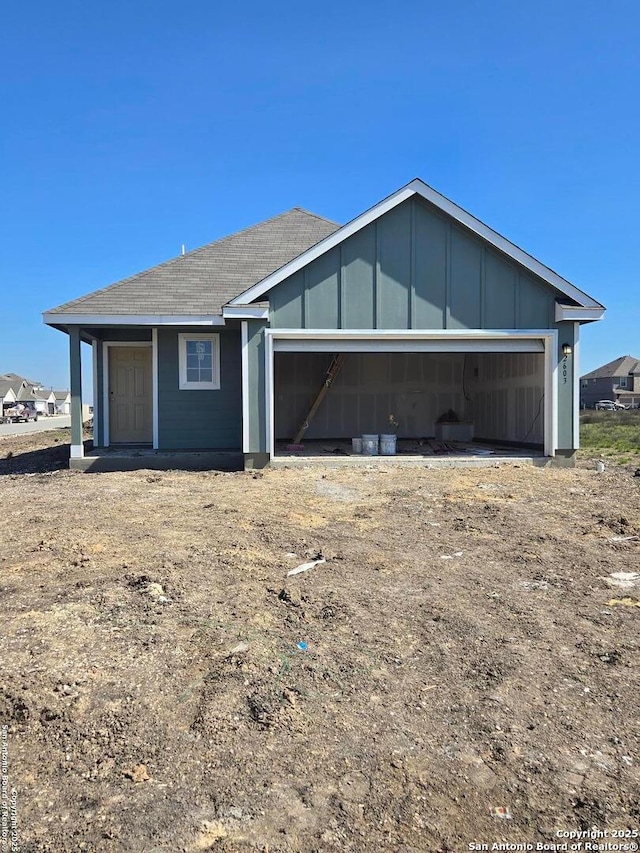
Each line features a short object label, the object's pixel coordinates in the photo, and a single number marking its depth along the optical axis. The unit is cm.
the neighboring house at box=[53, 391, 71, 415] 10528
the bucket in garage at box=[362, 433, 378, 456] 1200
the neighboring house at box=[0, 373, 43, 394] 8524
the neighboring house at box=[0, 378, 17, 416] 7381
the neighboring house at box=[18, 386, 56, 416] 8825
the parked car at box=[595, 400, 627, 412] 5861
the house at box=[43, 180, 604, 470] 1044
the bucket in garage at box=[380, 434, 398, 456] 1189
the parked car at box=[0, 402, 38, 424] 5280
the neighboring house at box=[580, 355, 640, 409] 6831
